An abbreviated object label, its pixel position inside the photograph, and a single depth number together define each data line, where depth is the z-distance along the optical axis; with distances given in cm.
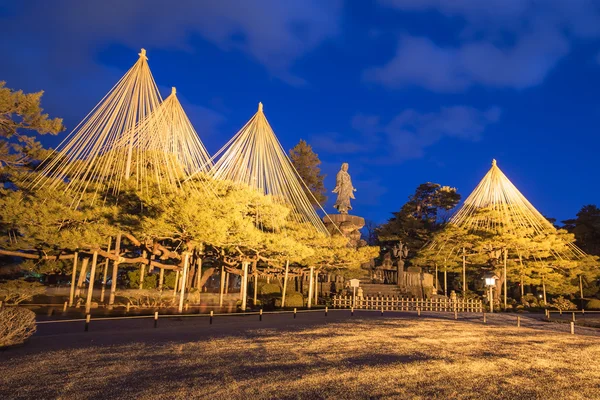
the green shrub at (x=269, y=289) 2970
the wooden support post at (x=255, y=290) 2549
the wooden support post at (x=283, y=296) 2424
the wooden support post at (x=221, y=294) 2432
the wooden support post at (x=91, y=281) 1908
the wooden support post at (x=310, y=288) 2442
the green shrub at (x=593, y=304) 2906
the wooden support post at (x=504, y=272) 2826
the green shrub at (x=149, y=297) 2225
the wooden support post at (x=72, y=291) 2211
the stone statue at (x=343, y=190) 4522
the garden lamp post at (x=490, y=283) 2699
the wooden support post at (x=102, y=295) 2420
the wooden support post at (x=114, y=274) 2125
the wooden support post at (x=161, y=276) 2631
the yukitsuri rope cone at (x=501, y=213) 3039
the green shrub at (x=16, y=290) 1877
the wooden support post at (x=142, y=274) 2582
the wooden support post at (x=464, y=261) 3066
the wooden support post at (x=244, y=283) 2163
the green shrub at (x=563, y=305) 2909
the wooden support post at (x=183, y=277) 1927
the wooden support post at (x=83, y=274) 2454
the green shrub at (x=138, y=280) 2905
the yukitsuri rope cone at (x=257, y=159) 1856
